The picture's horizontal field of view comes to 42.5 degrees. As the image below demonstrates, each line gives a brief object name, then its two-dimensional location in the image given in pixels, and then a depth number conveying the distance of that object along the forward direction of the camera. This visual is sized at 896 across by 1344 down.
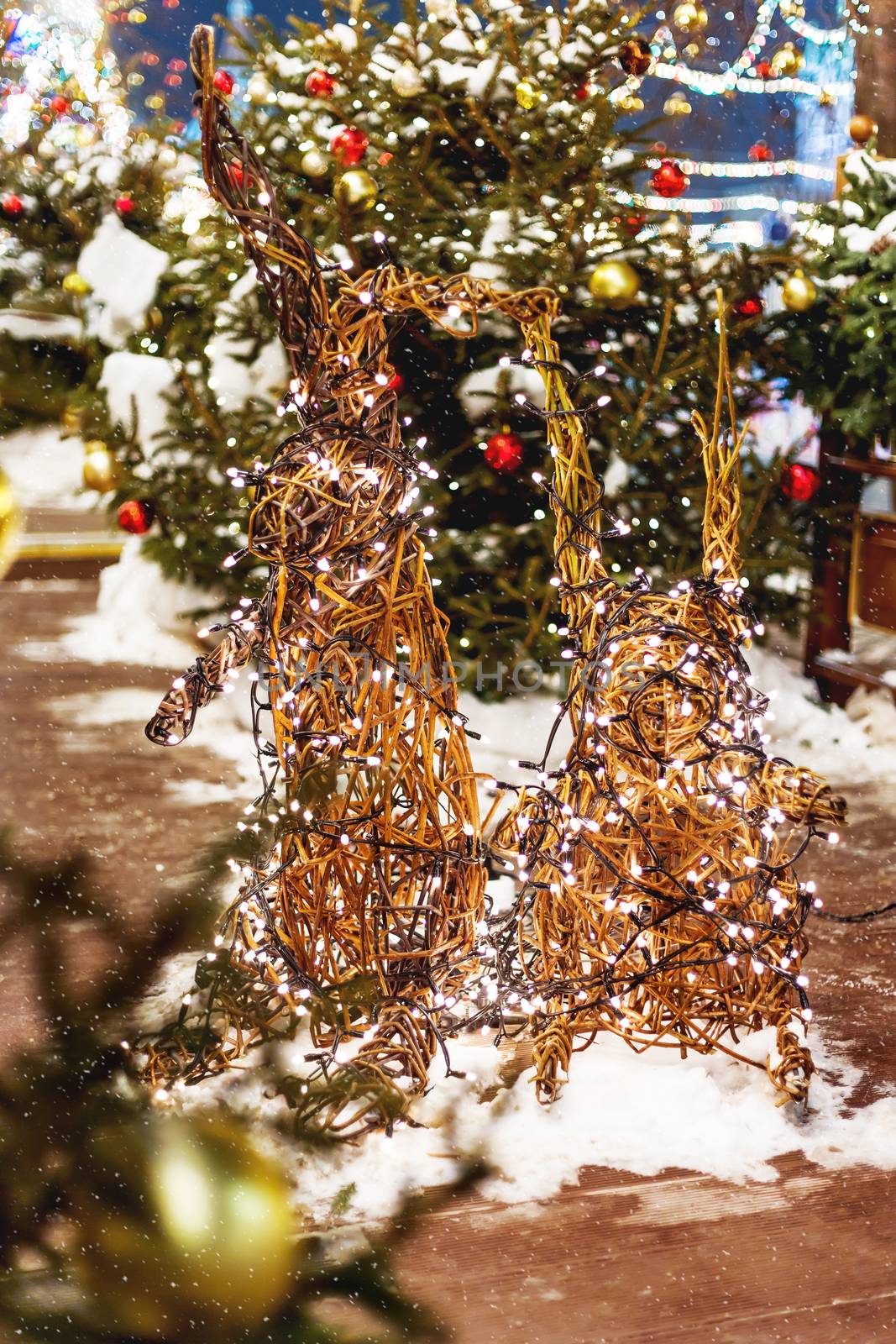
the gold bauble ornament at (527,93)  3.86
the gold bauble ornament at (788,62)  5.45
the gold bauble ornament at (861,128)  4.71
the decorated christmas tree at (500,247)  3.81
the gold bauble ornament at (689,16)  6.05
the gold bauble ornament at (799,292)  3.94
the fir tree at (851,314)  4.12
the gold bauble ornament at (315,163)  3.85
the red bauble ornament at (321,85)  3.86
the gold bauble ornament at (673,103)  7.39
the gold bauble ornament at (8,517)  0.86
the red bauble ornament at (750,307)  4.12
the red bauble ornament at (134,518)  4.37
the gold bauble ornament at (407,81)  3.79
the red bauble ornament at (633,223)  3.96
